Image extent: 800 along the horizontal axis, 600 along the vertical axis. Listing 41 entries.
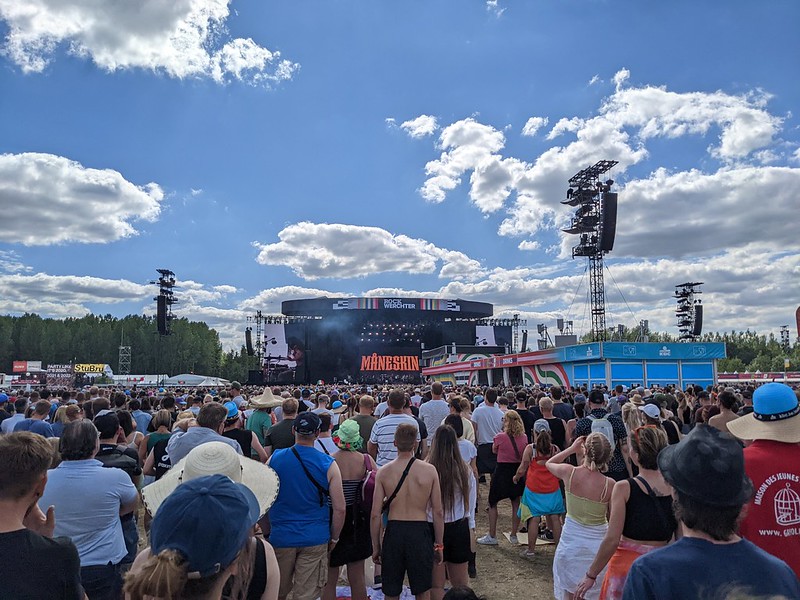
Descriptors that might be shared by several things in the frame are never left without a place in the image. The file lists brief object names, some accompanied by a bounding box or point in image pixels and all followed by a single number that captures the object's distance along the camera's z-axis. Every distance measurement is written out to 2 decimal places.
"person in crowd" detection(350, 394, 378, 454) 7.07
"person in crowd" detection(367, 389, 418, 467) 5.57
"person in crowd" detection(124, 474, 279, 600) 1.38
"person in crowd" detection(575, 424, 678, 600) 2.96
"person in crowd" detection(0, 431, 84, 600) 2.04
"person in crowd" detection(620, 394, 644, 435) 5.46
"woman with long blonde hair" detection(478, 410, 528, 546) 6.93
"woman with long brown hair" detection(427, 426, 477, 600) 4.34
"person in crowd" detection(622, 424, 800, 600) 1.51
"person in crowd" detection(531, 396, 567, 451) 7.22
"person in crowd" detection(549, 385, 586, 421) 9.27
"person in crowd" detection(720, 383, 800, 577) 2.47
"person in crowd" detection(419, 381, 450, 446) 8.14
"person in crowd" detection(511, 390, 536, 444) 8.62
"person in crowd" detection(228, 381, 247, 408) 10.20
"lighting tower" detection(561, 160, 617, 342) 33.53
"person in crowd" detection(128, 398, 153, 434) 8.19
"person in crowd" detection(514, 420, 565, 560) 6.18
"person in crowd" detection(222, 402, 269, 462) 5.46
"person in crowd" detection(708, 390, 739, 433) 6.21
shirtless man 3.90
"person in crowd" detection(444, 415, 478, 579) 5.70
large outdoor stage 55.91
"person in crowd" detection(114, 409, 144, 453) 5.95
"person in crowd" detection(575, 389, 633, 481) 5.45
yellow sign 69.87
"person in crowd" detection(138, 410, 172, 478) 5.41
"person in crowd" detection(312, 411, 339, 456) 4.70
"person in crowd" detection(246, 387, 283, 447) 7.82
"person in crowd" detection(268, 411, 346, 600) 3.84
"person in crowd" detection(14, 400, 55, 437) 6.41
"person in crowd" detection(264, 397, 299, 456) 6.10
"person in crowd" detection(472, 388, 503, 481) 8.23
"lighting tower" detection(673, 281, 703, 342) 42.22
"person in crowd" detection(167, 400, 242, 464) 4.54
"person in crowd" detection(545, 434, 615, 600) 3.76
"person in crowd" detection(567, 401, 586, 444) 8.52
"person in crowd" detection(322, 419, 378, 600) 4.33
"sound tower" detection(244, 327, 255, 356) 55.62
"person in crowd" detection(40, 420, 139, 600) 3.10
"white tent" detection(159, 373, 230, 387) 51.22
